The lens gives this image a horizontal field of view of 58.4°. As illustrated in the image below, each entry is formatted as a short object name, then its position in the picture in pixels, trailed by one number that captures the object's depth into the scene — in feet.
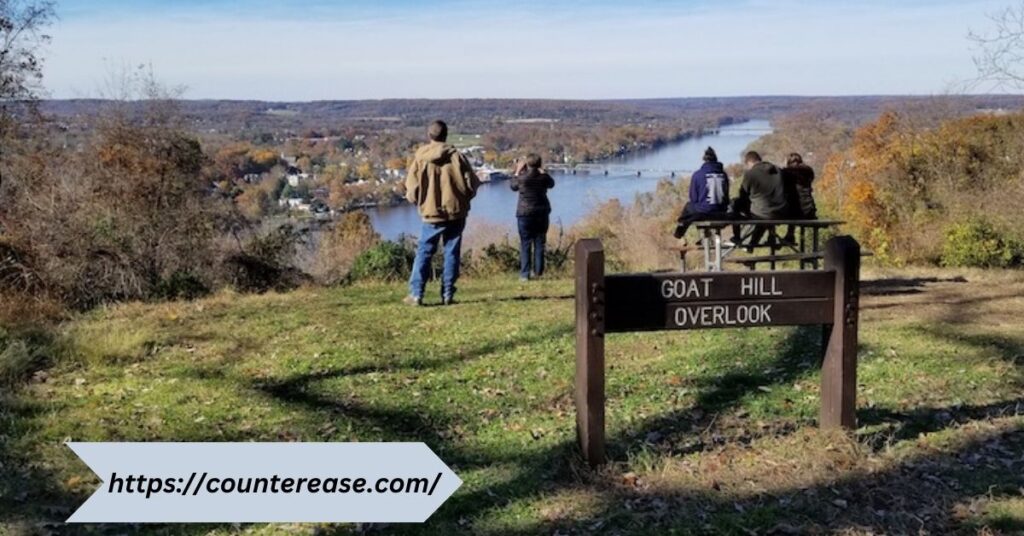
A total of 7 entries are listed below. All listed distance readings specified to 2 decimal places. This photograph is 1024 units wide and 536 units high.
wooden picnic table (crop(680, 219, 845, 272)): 30.50
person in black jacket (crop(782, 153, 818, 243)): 33.37
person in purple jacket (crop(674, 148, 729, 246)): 31.81
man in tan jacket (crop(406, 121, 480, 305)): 29.19
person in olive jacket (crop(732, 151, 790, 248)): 32.55
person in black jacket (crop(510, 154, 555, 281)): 39.32
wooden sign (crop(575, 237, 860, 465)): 14.75
